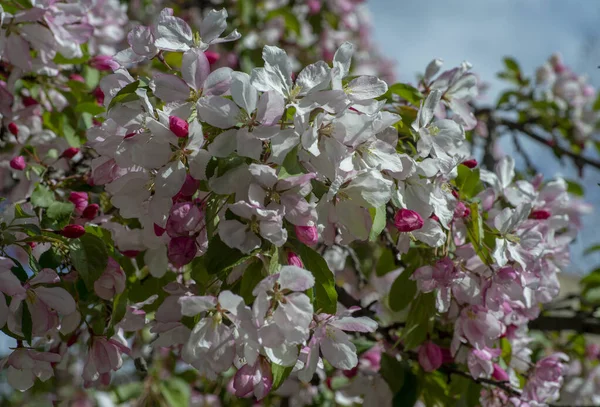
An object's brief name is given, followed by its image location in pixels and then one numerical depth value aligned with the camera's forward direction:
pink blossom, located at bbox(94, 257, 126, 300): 1.29
